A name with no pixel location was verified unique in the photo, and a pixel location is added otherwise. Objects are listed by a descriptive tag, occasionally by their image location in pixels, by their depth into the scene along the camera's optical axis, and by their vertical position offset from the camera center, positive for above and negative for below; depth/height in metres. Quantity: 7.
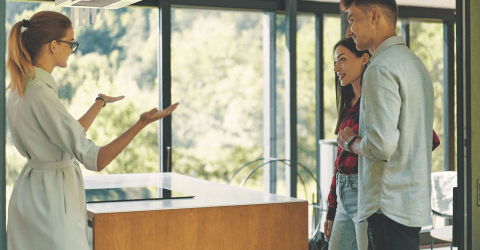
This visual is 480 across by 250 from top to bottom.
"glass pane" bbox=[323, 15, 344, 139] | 5.32 +0.51
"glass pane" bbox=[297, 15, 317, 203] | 5.25 +0.21
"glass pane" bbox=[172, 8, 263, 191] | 4.88 +0.30
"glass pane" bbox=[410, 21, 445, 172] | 5.62 +0.69
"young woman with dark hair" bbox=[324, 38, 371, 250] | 2.06 -0.12
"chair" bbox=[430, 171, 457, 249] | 4.40 -0.50
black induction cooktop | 2.32 -0.28
